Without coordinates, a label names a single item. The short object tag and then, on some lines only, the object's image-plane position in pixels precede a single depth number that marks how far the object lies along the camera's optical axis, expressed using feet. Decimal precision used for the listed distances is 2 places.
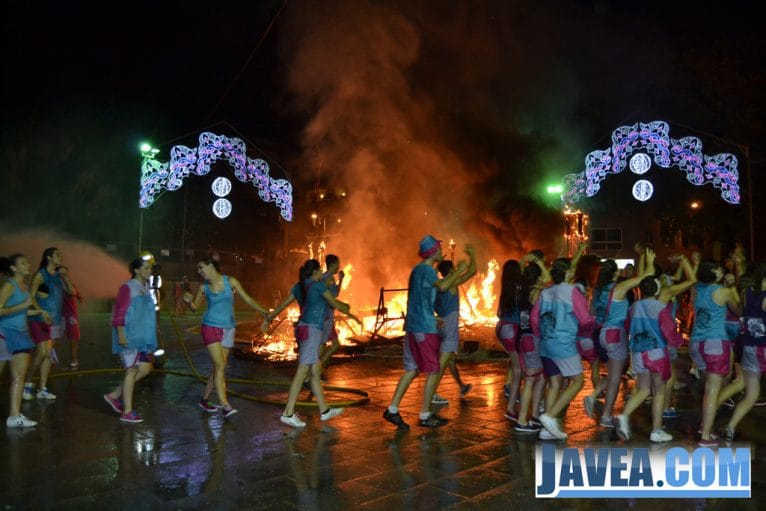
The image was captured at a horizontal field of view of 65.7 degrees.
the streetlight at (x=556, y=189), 63.36
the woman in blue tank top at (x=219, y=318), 21.35
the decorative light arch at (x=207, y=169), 50.49
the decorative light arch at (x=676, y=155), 51.52
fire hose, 23.91
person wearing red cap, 20.06
